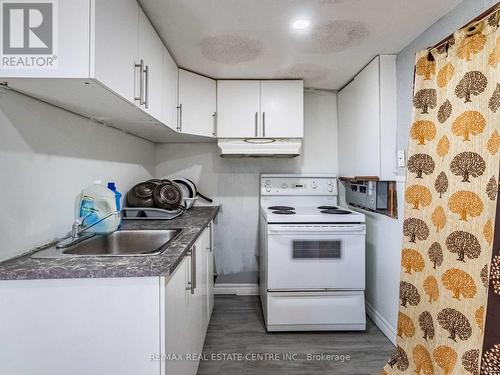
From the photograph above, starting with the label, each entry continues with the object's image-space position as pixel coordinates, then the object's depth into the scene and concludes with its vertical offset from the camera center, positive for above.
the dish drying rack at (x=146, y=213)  2.00 -0.17
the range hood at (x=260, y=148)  2.46 +0.36
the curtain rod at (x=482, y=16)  1.14 +0.74
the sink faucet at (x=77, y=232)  1.28 -0.22
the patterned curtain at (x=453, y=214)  1.14 -0.12
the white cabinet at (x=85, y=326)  0.93 -0.46
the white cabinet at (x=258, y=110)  2.45 +0.69
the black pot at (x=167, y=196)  2.08 -0.05
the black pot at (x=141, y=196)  2.07 -0.05
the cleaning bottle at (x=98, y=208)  1.50 -0.10
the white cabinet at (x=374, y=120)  1.99 +0.53
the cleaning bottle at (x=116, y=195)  1.70 -0.04
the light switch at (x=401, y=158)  1.87 +0.21
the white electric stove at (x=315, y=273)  2.11 -0.63
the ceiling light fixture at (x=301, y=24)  1.59 +0.95
